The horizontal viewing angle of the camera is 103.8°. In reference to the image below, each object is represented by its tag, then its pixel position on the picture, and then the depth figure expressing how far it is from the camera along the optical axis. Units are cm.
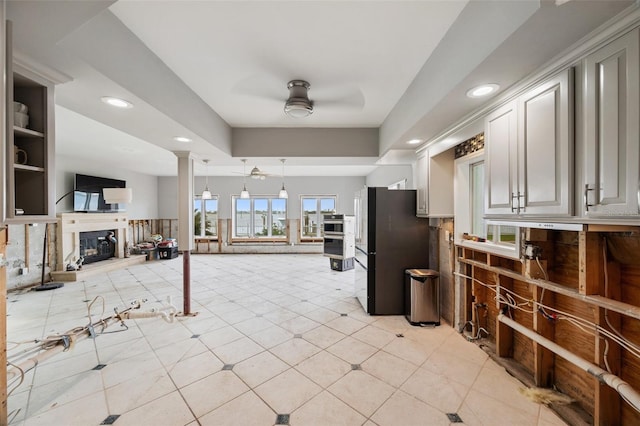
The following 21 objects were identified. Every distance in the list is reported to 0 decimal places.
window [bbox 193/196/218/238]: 931
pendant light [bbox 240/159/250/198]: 424
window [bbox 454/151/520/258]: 283
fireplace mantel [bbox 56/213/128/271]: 574
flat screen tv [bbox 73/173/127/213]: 618
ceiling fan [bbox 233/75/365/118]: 252
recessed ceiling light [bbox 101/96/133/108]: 197
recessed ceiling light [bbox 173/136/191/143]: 301
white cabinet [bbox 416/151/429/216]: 334
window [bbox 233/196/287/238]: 928
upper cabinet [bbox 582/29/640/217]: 112
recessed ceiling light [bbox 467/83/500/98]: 179
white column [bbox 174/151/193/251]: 370
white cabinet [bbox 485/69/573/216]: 143
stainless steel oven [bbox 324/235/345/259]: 659
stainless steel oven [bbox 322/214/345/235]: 666
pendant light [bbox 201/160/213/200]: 596
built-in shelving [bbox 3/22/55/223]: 156
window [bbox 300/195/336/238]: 925
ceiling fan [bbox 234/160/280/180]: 480
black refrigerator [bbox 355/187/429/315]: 368
